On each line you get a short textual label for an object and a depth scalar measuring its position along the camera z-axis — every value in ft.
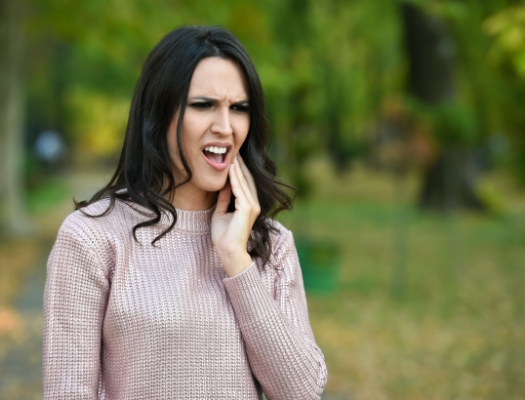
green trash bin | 35.29
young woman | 6.87
